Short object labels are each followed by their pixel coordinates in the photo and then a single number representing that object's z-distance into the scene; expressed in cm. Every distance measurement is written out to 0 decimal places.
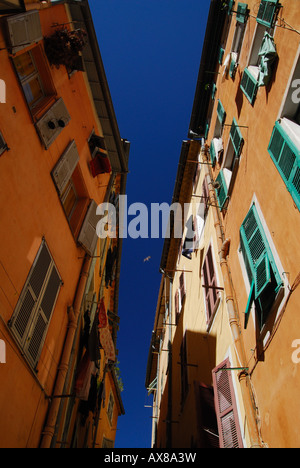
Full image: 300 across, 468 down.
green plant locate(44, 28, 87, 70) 768
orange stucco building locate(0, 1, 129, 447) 529
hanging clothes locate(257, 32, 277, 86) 591
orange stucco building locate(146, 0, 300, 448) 455
